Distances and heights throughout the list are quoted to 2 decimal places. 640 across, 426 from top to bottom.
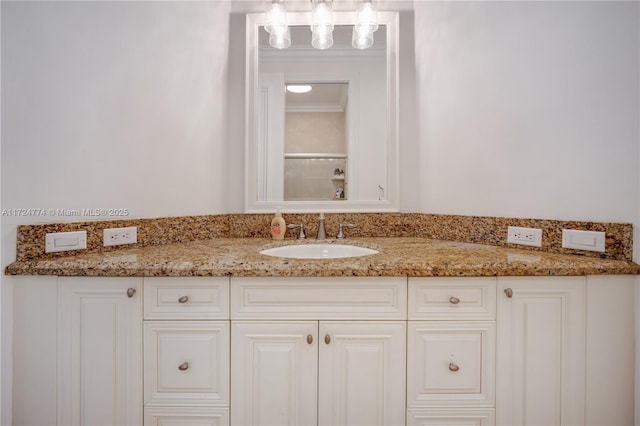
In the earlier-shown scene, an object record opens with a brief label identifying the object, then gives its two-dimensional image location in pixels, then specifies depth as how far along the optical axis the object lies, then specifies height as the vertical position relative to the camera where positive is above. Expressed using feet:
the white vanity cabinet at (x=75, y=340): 3.39 -1.43
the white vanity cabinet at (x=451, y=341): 3.44 -1.44
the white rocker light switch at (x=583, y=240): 3.70 -0.34
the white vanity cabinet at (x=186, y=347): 3.41 -1.51
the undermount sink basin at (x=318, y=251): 4.83 -0.64
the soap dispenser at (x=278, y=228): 5.25 -0.30
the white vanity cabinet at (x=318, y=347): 3.44 -1.52
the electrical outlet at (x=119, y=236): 4.12 -0.36
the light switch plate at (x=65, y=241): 3.64 -0.39
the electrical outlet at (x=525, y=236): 4.19 -0.34
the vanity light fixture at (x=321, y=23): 5.18 +3.16
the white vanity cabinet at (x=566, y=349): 3.42 -1.52
